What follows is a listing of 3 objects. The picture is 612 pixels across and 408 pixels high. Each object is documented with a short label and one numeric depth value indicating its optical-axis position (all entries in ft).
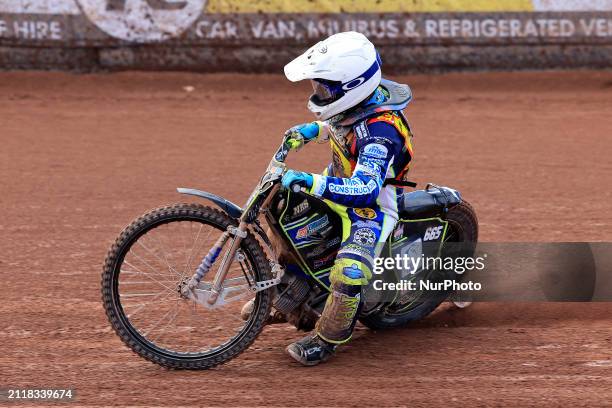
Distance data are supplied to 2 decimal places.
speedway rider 33.91
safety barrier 87.15
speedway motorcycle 33.99
